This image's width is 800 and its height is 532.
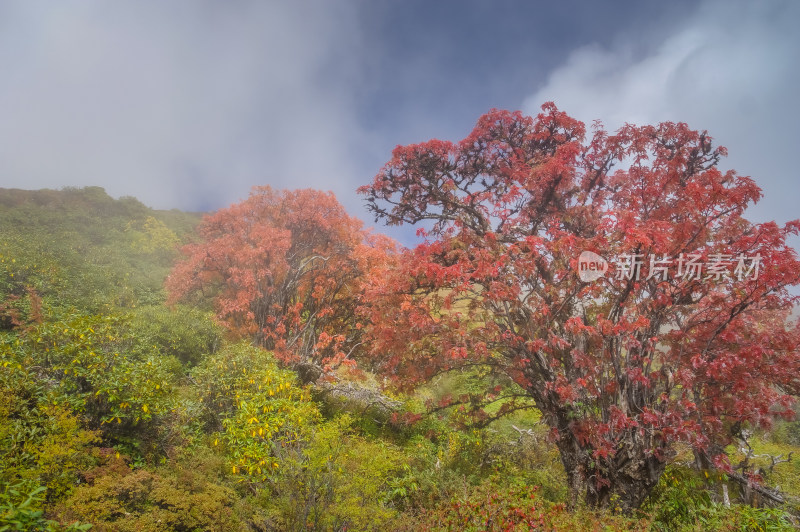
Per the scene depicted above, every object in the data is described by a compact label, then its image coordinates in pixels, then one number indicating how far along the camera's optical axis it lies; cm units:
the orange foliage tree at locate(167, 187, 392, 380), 1288
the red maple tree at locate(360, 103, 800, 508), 553
